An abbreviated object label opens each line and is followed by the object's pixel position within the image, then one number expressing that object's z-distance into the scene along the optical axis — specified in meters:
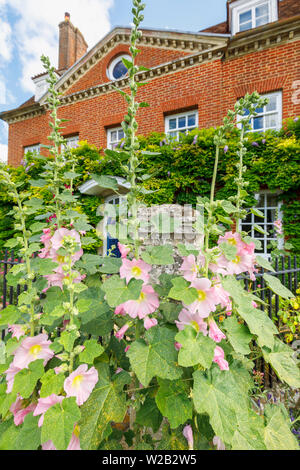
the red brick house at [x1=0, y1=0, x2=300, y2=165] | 6.54
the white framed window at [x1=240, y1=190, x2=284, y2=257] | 6.25
